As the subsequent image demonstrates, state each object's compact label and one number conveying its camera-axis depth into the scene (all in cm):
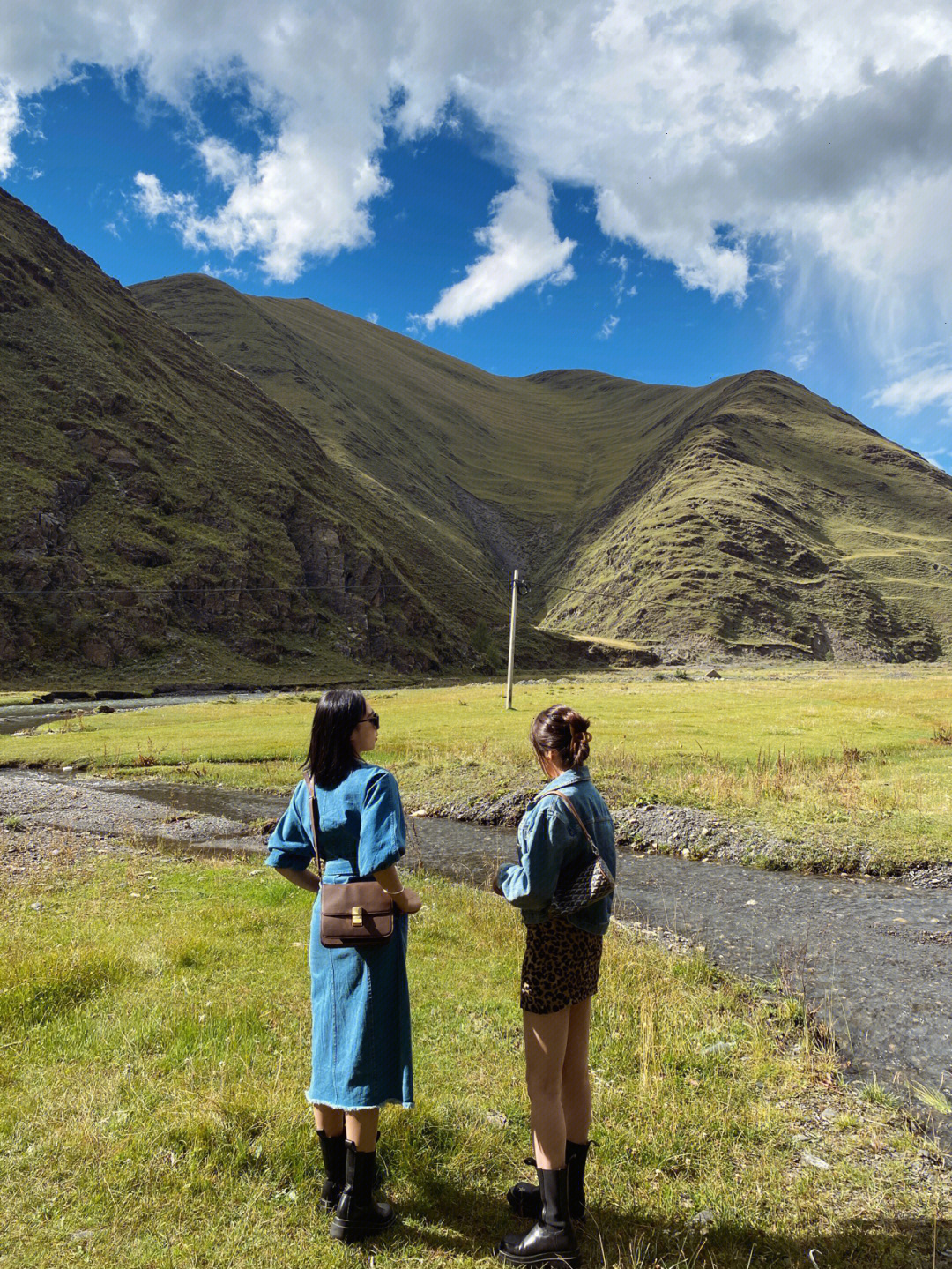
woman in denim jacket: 463
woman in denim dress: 466
